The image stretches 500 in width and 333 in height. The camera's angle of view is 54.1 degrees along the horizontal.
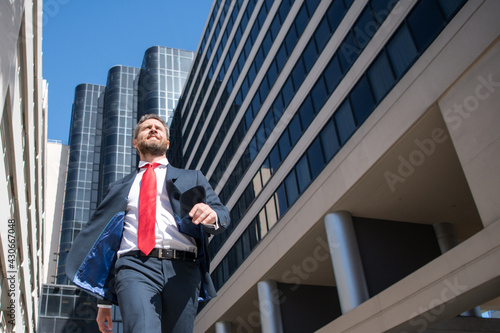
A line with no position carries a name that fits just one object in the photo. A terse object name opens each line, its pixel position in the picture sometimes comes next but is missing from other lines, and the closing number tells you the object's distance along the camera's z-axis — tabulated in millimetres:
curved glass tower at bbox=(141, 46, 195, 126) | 67125
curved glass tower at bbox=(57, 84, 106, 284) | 66688
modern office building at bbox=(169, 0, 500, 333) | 12305
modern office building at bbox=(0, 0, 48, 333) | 10469
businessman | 2771
